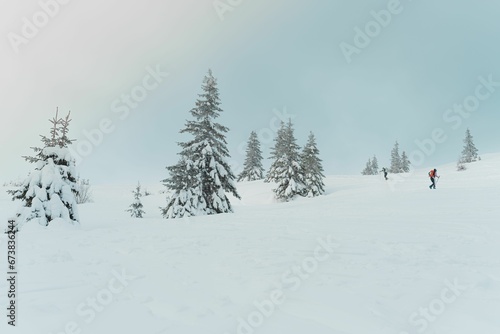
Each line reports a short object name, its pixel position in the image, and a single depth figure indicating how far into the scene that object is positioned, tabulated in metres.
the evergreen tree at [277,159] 32.91
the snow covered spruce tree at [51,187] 11.05
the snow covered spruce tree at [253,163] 55.22
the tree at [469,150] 63.95
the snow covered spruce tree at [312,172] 32.66
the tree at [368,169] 77.24
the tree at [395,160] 71.03
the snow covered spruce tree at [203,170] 17.44
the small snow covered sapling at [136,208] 25.34
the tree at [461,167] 41.29
